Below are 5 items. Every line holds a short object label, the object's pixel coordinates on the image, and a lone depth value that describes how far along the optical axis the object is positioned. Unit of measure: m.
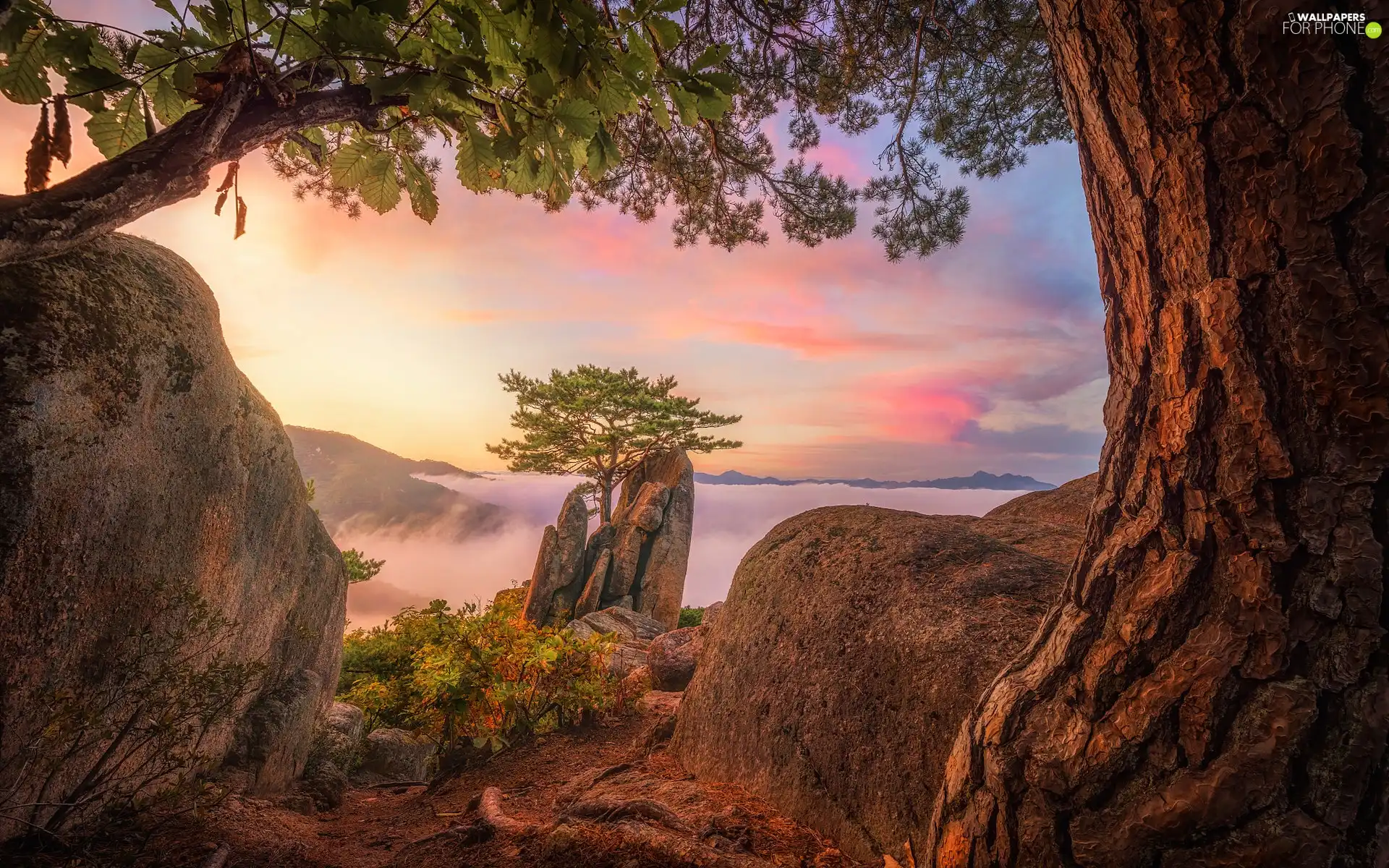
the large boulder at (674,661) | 8.22
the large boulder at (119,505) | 2.48
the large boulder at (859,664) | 2.62
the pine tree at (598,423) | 20.83
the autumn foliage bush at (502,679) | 5.34
